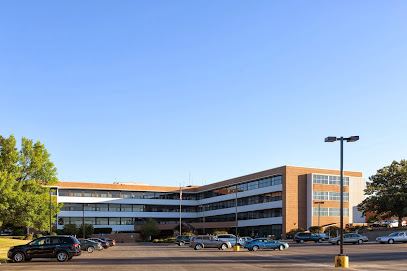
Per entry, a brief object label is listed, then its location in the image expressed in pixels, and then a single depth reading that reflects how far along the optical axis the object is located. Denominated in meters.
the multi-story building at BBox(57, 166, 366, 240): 85.38
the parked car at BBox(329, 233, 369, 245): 61.72
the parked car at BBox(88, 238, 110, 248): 59.15
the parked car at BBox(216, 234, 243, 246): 56.93
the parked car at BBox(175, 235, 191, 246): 72.64
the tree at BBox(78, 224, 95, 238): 100.10
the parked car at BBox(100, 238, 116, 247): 70.86
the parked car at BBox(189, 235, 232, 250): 53.44
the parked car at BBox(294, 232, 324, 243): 70.50
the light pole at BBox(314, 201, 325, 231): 82.62
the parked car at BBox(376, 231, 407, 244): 56.66
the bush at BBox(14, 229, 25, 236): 91.64
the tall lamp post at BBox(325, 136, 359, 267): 26.70
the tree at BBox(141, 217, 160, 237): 105.38
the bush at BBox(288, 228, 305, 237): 82.00
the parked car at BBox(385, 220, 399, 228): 80.31
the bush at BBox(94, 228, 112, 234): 106.56
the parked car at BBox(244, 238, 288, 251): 49.03
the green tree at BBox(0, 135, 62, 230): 53.38
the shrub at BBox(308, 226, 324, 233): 80.45
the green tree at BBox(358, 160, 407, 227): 73.44
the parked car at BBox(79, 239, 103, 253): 48.42
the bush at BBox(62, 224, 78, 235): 98.44
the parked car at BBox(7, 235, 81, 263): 32.00
